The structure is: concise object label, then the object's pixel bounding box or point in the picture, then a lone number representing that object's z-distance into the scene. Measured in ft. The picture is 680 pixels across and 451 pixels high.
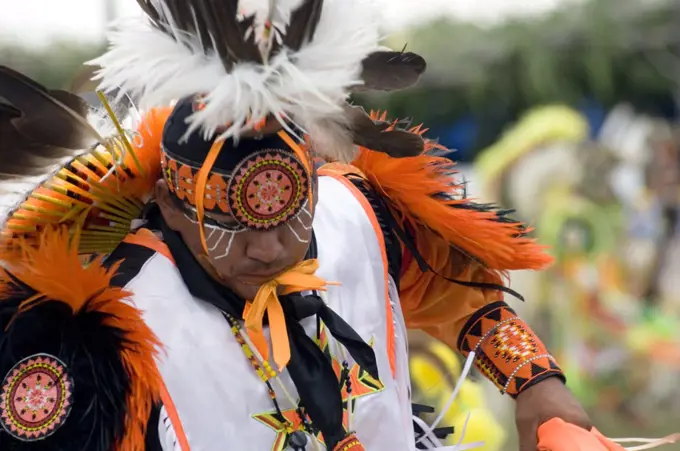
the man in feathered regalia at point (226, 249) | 11.76
